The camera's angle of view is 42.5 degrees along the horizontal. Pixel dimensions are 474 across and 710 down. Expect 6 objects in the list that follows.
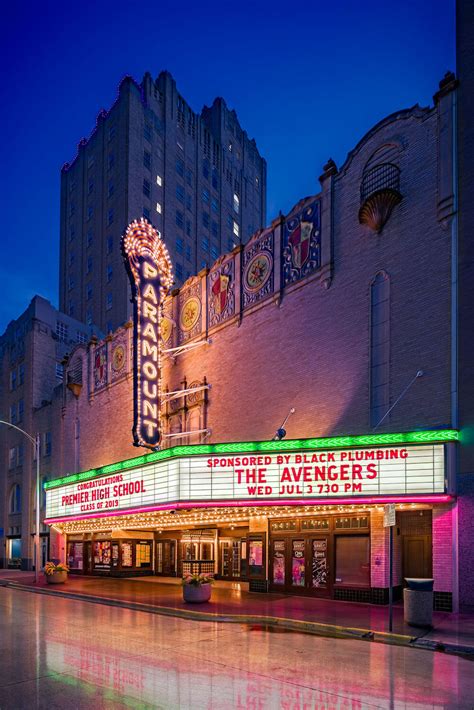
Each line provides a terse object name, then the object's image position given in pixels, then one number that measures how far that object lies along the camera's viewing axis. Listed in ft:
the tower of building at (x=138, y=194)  197.16
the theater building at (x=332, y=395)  58.65
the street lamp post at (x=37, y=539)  104.58
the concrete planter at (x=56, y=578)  98.84
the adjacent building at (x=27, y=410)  146.92
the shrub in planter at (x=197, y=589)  66.74
